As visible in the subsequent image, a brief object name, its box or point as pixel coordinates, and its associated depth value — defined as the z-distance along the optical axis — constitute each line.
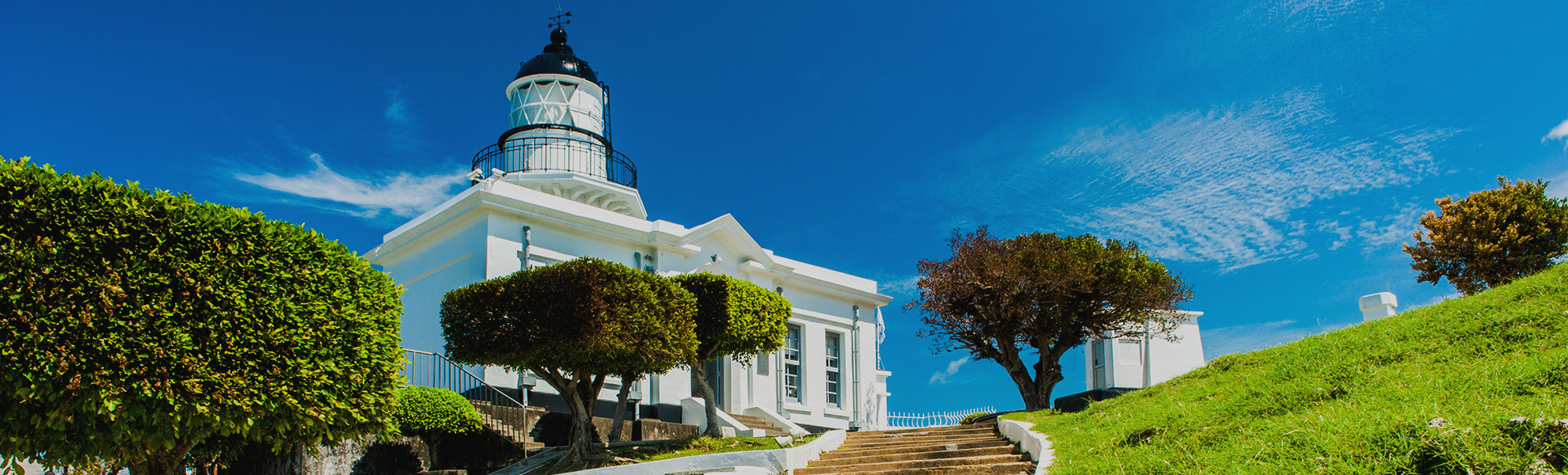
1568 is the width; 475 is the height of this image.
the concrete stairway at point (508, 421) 15.86
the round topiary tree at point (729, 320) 16.48
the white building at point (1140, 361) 22.61
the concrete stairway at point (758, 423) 20.11
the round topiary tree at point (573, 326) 14.06
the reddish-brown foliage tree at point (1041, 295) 19.72
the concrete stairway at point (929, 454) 12.40
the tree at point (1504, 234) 19.45
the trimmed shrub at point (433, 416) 14.44
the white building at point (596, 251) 18.58
